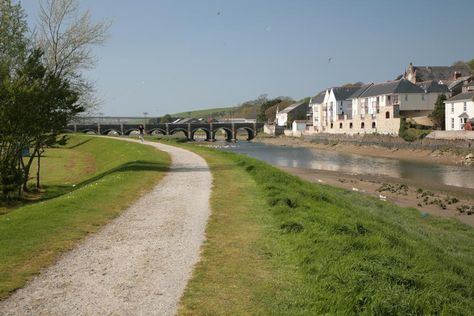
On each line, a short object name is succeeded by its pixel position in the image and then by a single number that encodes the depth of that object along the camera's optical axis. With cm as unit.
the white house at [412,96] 8469
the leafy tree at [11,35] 2344
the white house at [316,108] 11950
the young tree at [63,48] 2836
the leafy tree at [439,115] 7269
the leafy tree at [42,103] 2220
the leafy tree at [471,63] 12538
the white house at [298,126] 12319
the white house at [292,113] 14438
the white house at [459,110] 6525
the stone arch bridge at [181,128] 12281
